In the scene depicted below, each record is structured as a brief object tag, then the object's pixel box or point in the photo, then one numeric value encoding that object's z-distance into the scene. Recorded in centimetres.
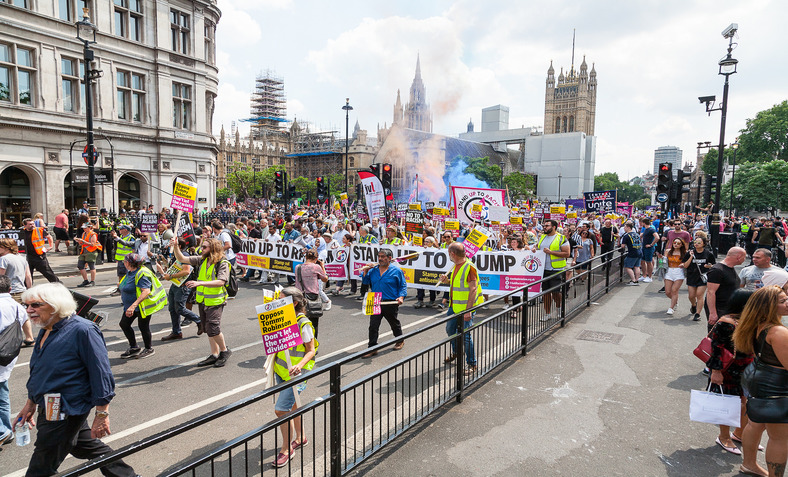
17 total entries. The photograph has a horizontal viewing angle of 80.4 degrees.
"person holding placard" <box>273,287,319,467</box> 415
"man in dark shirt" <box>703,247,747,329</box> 643
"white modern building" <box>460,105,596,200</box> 10706
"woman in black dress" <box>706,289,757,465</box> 426
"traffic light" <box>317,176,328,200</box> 2892
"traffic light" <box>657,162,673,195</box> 1490
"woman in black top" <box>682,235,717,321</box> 894
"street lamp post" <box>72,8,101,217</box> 1442
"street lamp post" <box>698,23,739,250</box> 1519
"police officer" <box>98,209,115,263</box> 1711
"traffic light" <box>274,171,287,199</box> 3228
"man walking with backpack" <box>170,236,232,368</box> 665
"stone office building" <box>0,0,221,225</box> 2298
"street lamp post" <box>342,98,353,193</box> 3198
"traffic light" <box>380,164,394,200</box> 1883
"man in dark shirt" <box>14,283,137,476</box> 330
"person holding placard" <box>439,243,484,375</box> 634
